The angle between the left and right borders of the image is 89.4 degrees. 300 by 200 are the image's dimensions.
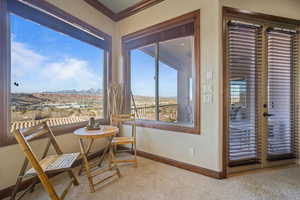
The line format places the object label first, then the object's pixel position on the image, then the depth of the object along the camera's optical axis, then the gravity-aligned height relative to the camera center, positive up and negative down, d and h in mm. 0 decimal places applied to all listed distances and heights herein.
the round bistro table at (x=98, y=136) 1848 -486
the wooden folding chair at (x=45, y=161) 1342 -684
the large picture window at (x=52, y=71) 1858 +443
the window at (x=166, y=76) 2441 +445
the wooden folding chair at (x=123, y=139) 2467 -616
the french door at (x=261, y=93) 2283 +94
